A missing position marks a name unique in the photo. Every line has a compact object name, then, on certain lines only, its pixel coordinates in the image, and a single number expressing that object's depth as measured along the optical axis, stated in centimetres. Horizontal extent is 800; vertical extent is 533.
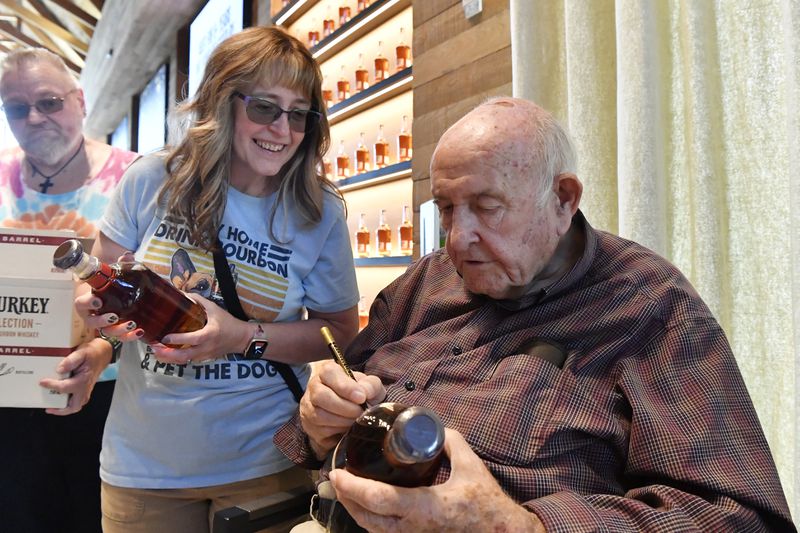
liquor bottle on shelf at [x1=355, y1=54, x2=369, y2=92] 363
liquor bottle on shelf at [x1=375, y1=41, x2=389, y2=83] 341
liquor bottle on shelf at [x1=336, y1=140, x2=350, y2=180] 385
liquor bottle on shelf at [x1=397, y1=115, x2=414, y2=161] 323
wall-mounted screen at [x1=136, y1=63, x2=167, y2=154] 756
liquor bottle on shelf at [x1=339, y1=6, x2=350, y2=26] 369
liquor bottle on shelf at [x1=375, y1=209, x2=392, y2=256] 346
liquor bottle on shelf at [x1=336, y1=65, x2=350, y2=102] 381
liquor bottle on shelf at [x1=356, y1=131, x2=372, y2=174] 371
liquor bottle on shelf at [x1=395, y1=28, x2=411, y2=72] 317
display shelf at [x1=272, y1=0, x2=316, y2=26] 406
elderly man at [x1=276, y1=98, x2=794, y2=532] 84
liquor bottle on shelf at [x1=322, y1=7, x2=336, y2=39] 389
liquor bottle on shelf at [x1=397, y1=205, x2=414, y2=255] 315
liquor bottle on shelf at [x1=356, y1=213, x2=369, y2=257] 368
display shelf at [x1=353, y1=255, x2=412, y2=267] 306
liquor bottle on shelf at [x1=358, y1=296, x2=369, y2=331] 349
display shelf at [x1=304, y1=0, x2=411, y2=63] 314
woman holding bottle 125
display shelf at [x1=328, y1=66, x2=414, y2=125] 300
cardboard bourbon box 134
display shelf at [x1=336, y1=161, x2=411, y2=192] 304
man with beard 168
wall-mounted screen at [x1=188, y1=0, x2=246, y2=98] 501
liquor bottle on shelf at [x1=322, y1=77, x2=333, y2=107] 404
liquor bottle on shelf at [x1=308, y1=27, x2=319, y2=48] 404
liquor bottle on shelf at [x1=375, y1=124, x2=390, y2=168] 348
